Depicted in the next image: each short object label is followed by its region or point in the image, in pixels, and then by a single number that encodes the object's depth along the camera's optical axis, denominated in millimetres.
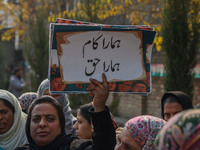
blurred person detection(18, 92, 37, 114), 8310
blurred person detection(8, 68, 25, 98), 20984
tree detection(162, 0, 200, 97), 10259
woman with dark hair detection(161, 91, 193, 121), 5733
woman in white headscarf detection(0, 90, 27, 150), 5878
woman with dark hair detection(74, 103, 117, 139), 5991
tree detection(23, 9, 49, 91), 16945
